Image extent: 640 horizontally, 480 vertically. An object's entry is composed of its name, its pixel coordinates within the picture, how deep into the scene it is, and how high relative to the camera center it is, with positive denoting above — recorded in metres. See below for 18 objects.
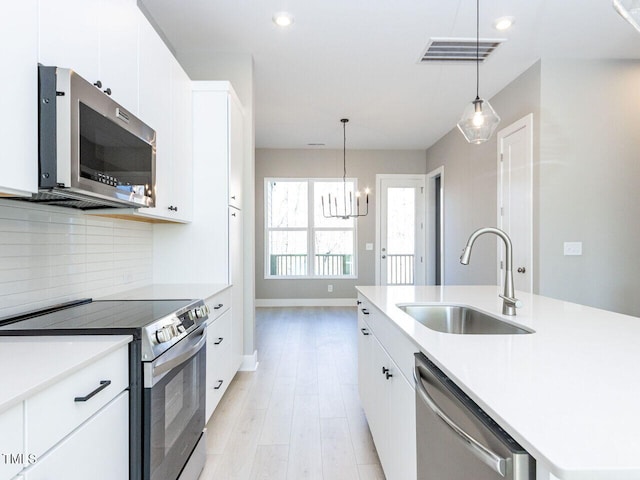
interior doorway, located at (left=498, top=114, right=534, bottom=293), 3.55 +0.46
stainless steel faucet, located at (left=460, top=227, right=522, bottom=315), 1.59 -0.16
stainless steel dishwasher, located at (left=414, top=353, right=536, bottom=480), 0.67 -0.43
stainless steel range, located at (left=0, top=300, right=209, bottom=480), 1.30 -0.50
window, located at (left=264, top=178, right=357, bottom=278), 6.77 +0.13
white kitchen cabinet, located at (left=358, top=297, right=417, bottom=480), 1.32 -0.70
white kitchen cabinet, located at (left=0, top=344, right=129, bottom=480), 0.82 -0.48
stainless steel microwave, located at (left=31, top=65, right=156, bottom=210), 1.22 +0.36
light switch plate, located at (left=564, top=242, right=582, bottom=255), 3.38 -0.08
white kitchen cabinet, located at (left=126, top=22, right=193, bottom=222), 2.02 +0.73
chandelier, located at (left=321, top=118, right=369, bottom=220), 6.60 +0.59
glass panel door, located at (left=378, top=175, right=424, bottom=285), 6.77 +0.25
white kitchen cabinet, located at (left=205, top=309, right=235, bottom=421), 2.24 -0.78
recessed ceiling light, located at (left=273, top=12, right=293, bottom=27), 2.70 +1.62
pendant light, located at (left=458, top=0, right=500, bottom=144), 2.34 +0.75
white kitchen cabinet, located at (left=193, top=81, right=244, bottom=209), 2.85 +0.87
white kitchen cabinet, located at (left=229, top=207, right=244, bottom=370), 2.93 -0.32
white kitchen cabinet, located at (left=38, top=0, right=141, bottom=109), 1.27 +0.79
